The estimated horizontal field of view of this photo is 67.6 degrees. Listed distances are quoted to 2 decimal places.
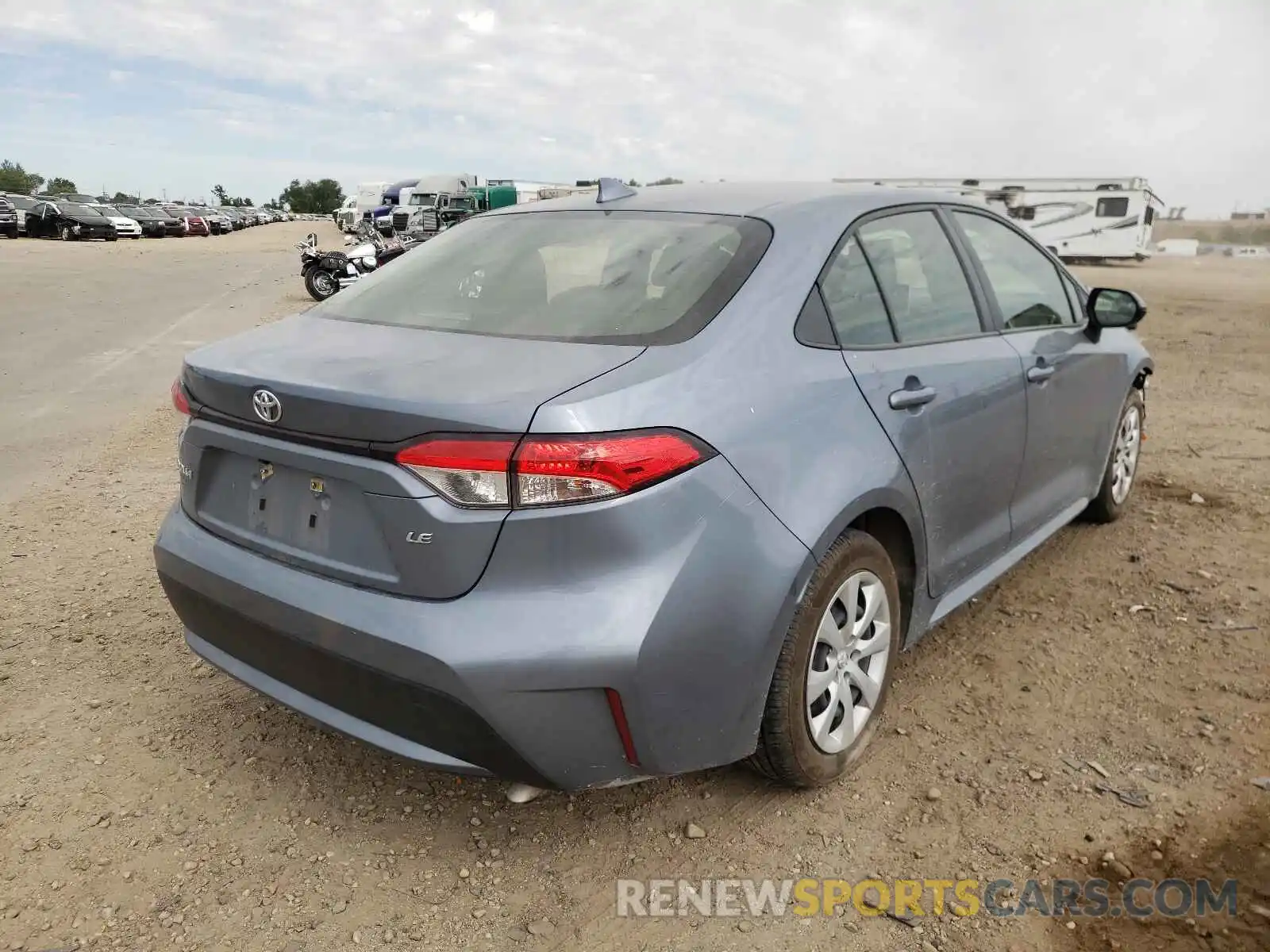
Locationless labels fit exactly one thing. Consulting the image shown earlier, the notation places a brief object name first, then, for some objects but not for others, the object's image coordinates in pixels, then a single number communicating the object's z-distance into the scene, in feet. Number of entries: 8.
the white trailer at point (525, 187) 123.75
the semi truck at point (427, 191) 125.17
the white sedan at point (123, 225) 129.49
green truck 95.81
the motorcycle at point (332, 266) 53.67
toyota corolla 6.55
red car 165.27
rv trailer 94.48
